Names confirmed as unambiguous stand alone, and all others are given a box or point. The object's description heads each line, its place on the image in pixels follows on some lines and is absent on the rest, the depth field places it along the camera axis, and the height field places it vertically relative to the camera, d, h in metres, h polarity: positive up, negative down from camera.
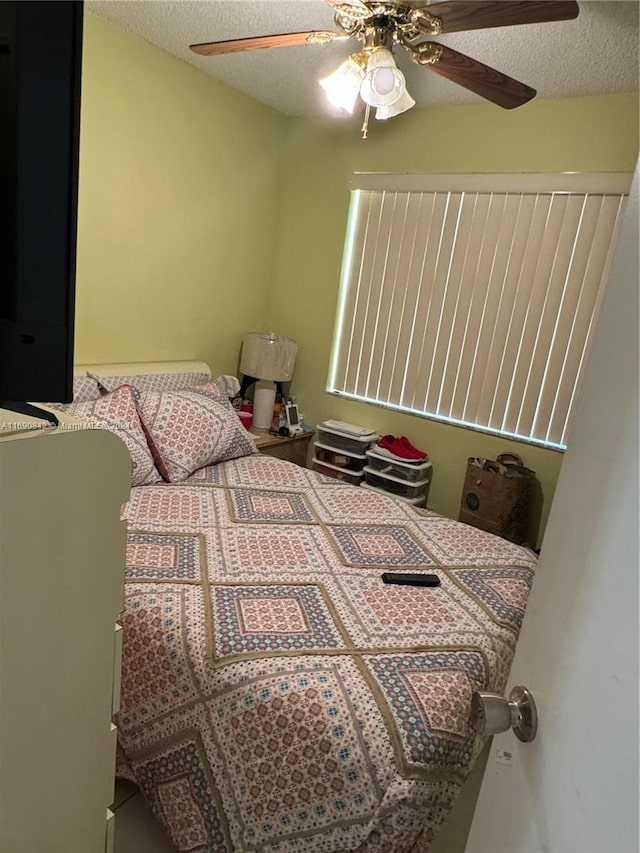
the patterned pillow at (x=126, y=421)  2.29 -0.61
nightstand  3.19 -0.87
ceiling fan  1.43 +0.76
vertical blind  2.70 +0.14
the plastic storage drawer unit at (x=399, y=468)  3.13 -0.87
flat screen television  0.63 +0.08
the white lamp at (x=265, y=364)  3.31 -0.42
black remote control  1.80 -0.84
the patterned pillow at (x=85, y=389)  2.47 -0.53
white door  0.55 -0.31
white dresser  0.81 -0.57
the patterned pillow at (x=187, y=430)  2.44 -0.66
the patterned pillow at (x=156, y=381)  2.62 -0.52
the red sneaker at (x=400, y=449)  3.13 -0.77
